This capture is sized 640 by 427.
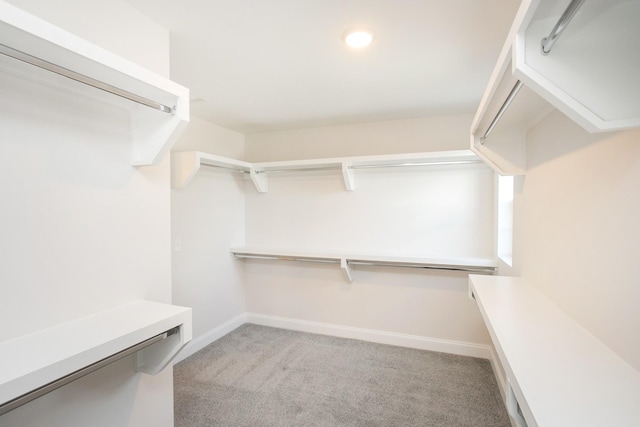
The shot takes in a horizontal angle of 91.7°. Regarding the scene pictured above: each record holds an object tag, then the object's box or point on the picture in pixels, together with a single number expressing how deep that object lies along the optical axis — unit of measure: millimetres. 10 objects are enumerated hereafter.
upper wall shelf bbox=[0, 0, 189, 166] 873
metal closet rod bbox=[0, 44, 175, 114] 916
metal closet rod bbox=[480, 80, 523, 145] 1057
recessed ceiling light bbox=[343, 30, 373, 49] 1603
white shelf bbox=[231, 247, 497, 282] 2611
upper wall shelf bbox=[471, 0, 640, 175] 731
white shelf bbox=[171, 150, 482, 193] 2559
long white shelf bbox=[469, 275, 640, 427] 705
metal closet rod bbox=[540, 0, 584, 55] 652
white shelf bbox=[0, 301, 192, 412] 899
